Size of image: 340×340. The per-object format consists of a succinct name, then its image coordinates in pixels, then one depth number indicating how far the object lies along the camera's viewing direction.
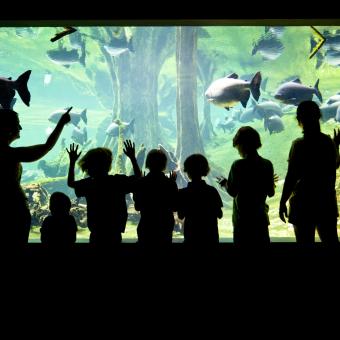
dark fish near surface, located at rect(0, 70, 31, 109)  4.60
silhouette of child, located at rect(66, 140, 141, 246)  2.73
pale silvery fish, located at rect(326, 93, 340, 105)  9.76
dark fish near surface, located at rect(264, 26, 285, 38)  9.17
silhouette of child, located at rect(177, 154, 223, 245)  2.79
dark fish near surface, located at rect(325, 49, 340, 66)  9.85
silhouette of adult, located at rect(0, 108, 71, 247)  2.50
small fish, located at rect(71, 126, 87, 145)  11.96
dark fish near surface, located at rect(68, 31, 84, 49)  10.09
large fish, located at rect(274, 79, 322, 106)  7.05
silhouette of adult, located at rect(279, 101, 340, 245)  2.83
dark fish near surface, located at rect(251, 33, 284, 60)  10.23
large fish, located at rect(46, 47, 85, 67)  10.33
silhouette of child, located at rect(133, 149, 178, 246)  2.75
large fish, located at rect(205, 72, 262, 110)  6.32
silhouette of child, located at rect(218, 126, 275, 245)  2.89
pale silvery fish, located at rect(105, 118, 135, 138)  10.59
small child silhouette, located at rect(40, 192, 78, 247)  2.84
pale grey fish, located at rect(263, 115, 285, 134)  10.75
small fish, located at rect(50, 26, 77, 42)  4.12
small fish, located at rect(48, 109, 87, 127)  10.38
